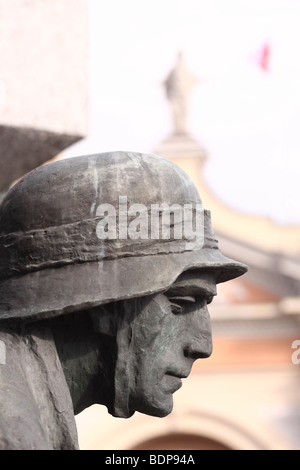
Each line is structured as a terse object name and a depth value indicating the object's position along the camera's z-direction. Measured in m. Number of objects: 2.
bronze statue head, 1.43
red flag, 12.77
